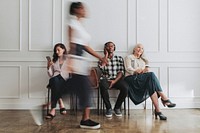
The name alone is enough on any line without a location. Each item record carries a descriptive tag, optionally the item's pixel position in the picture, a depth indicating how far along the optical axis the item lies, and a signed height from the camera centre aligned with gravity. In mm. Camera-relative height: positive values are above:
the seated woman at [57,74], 4105 -135
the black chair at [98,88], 4468 -355
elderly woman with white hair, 4266 -238
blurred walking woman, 3258 +169
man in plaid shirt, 4406 -190
